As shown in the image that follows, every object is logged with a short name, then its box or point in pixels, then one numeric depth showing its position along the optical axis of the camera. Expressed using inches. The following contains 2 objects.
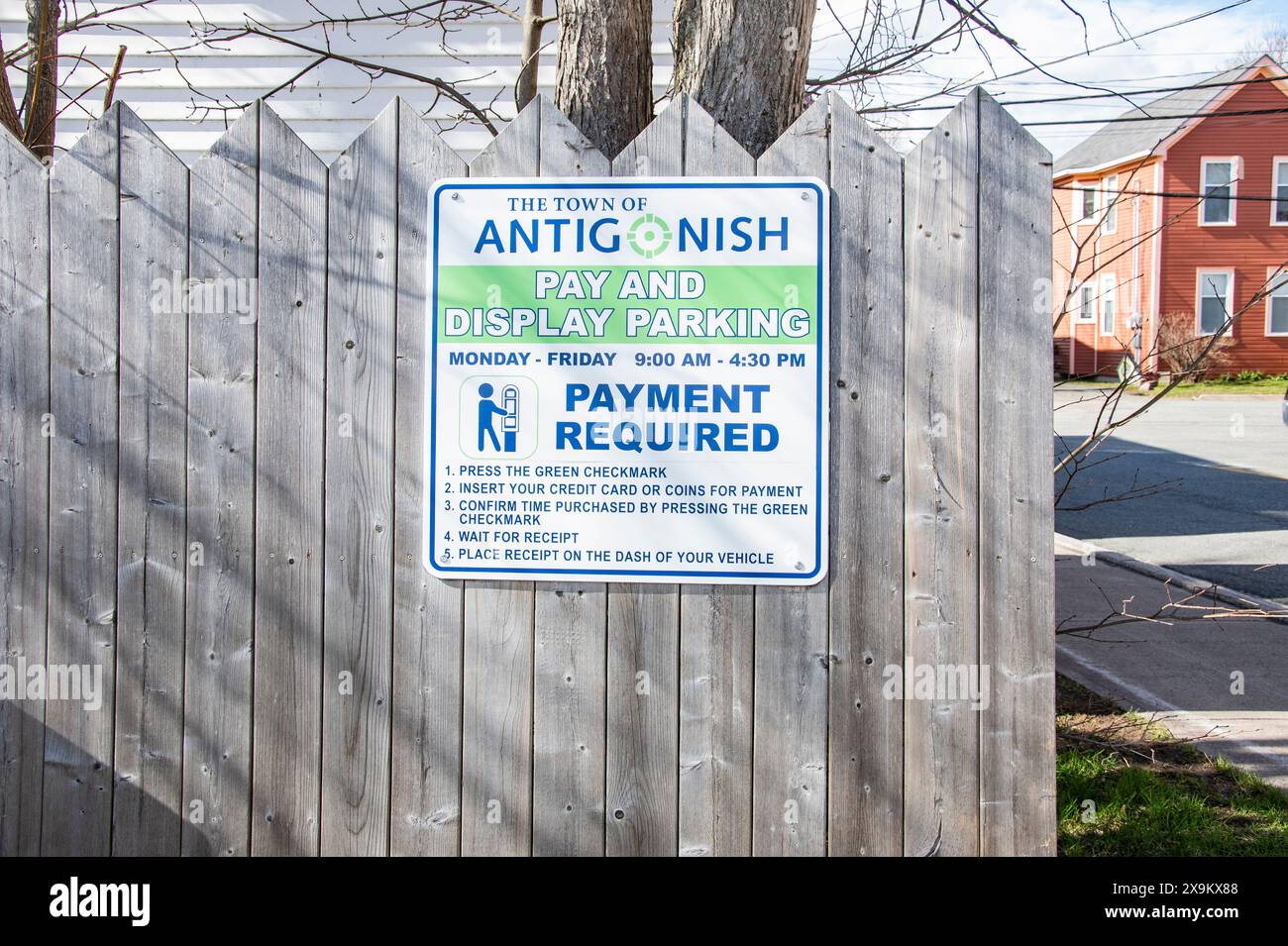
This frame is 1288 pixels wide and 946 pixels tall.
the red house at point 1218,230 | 1306.6
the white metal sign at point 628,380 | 125.0
